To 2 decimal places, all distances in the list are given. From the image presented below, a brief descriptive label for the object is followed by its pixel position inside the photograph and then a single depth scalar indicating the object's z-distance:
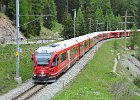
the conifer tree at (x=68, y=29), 89.56
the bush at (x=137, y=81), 44.35
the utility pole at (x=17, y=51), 35.78
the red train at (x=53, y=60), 34.88
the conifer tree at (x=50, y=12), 126.61
